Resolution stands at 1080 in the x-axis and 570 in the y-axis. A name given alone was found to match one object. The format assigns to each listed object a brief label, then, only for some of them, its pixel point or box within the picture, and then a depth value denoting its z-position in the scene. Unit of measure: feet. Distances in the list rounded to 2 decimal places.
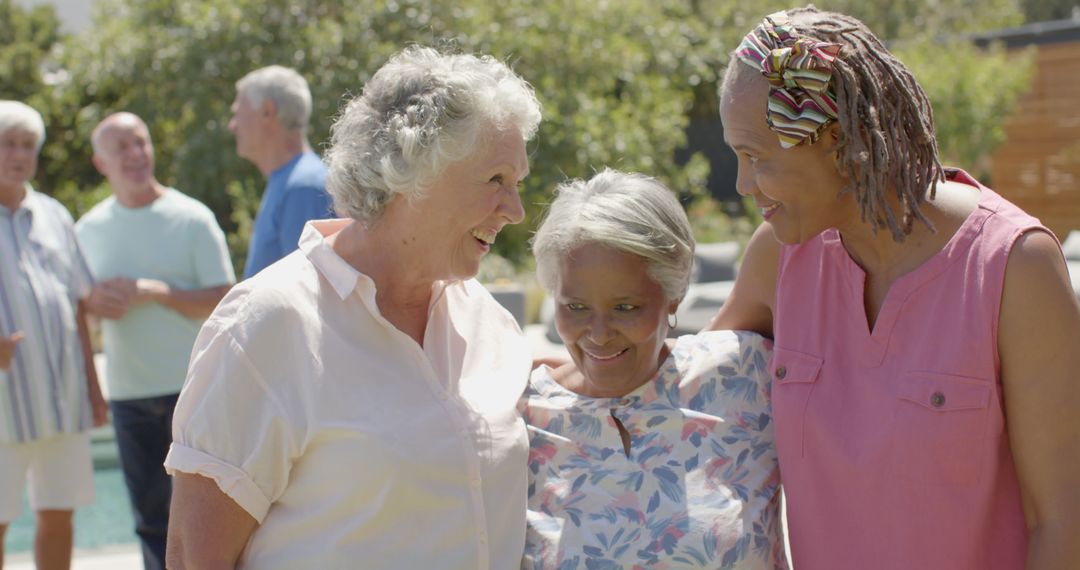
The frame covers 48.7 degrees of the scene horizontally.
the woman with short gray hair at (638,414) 7.33
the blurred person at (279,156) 14.94
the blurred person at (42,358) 14.64
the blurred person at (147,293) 15.30
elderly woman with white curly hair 6.46
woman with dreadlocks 6.18
